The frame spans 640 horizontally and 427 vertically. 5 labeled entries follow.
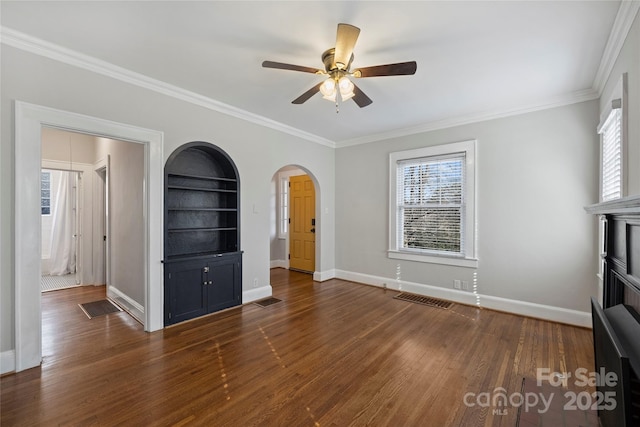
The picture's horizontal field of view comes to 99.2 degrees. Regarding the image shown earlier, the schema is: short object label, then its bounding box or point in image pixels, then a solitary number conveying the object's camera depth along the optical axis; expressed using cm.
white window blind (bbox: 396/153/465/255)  416
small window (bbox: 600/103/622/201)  234
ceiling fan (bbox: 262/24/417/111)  196
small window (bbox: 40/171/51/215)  589
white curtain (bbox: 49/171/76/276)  576
